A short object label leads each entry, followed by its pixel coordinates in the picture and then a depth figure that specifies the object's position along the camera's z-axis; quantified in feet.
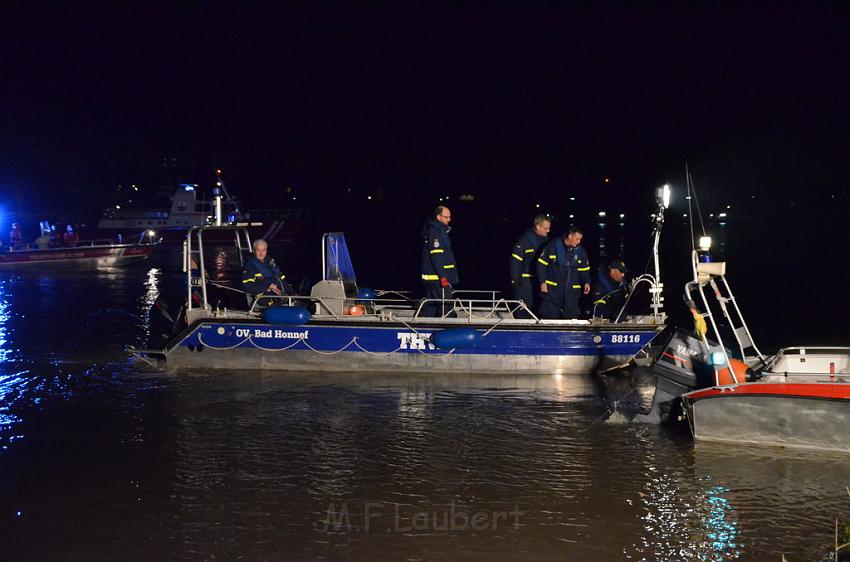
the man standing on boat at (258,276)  39.78
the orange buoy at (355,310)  38.42
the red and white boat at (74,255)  105.40
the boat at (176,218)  191.83
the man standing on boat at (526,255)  39.11
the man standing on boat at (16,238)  111.14
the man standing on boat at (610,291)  39.55
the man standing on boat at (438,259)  38.19
